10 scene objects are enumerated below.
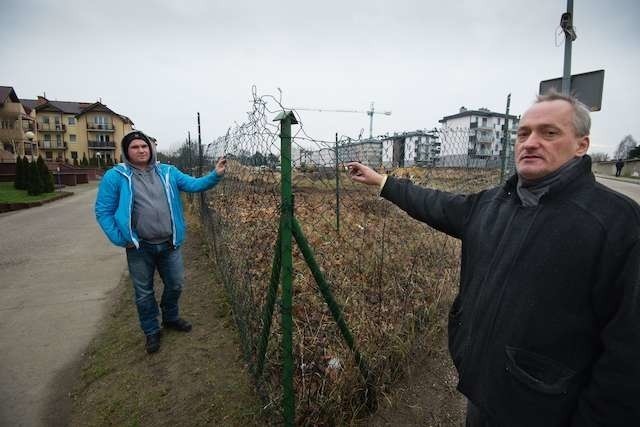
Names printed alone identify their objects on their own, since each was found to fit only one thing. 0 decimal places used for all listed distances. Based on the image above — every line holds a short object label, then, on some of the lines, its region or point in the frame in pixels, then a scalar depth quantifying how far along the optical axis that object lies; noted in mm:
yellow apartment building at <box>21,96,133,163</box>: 53406
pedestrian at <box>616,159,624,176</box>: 33281
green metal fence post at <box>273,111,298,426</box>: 1720
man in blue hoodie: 2820
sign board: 4082
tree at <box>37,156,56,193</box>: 15211
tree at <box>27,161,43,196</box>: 14479
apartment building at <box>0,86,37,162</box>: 34500
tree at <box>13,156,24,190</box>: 16641
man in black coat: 1061
